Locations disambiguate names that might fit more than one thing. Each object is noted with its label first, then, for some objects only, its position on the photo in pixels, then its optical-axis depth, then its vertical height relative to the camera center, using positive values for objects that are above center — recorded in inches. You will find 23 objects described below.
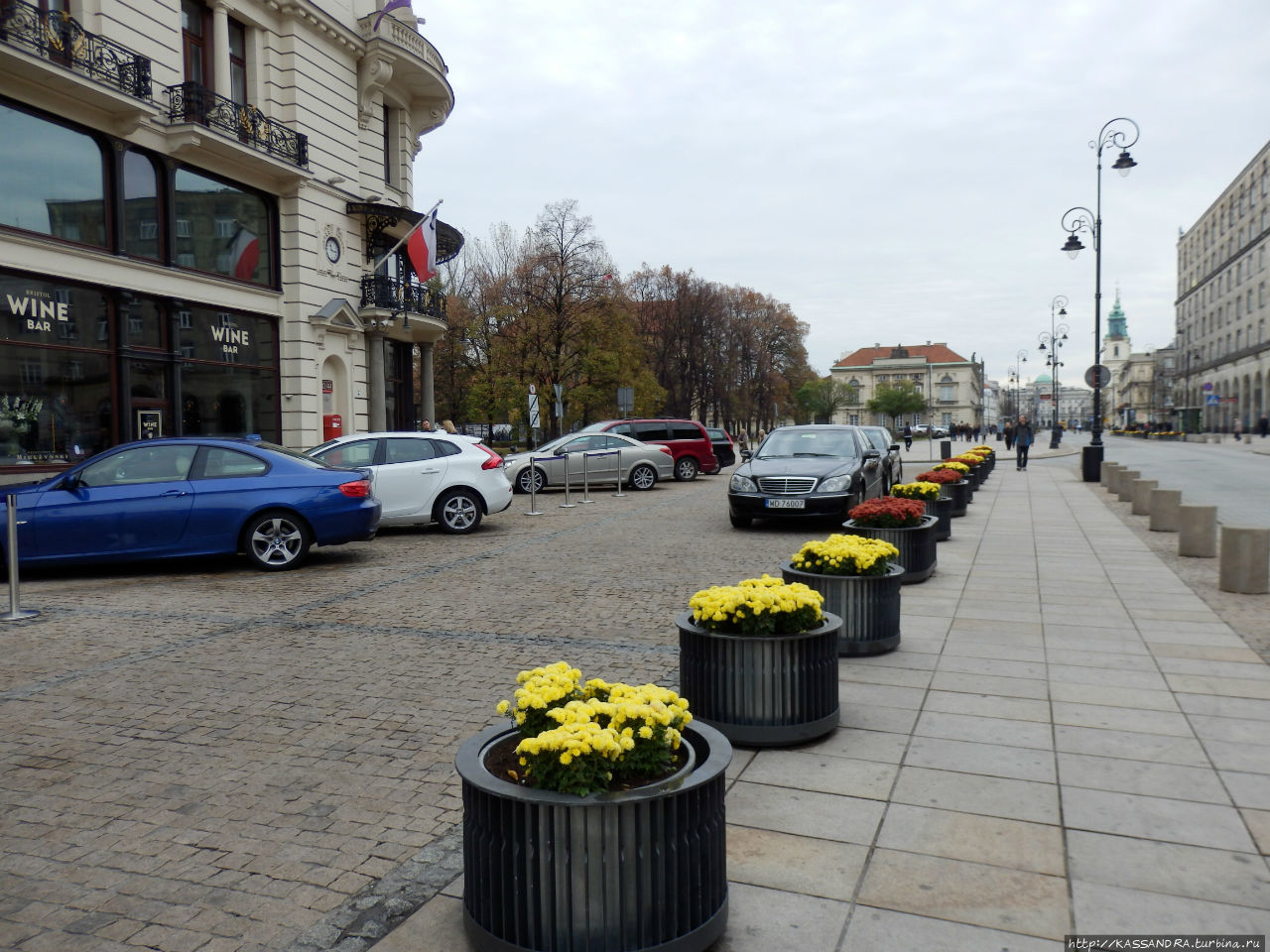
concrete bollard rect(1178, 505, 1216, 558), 426.3 -44.5
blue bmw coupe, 385.7 -28.4
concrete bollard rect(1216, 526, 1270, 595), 328.5 -44.5
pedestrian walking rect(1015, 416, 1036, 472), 1275.8 -7.4
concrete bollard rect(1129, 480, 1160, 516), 615.6 -41.1
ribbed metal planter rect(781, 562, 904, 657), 241.4 -43.6
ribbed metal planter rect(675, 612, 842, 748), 172.2 -45.9
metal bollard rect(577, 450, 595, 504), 764.9 -35.1
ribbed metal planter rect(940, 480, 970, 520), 608.7 -40.3
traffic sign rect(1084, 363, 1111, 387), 941.8 +59.0
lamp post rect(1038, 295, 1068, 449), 2289.0 +196.2
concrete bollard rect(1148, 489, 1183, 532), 529.0 -43.7
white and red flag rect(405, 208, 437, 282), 923.4 +187.3
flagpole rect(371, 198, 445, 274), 916.2 +205.0
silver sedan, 832.9 -23.8
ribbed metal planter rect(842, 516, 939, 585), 349.4 -40.9
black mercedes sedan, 526.6 -24.3
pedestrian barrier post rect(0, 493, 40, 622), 300.2 -46.1
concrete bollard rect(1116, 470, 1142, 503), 721.3 -40.7
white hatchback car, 525.0 -21.1
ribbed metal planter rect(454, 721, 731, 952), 98.6 -45.6
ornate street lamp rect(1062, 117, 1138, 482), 943.7 +102.7
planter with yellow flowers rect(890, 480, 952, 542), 468.1 -31.4
